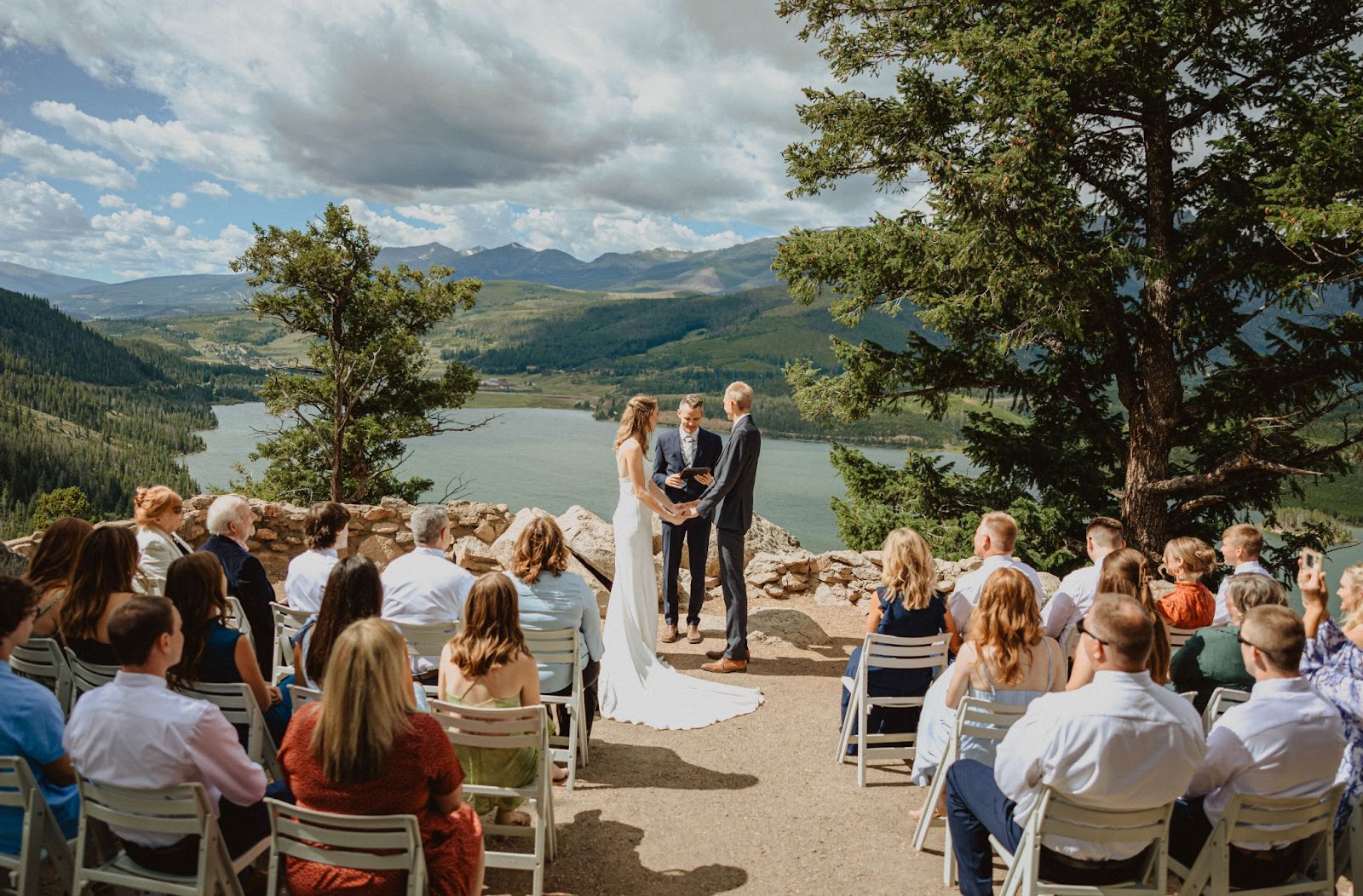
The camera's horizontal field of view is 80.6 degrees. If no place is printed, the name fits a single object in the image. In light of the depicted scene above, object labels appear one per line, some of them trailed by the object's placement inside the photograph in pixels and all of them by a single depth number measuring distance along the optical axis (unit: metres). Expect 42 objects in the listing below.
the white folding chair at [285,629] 4.45
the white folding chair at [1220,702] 3.53
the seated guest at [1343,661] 3.12
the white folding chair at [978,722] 3.43
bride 5.61
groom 6.14
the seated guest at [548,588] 4.26
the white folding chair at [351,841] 2.35
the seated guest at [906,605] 4.44
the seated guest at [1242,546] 4.67
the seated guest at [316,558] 4.52
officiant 6.72
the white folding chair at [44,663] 3.60
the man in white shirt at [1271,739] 2.76
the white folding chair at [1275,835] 2.74
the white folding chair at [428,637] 4.15
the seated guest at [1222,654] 3.47
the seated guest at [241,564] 4.53
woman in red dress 2.35
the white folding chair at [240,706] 3.18
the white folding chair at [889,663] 4.33
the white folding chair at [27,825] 2.55
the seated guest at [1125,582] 3.53
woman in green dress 3.28
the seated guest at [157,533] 5.02
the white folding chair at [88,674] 3.38
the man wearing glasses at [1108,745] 2.61
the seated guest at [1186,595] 4.57
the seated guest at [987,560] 4.61
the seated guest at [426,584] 4.27
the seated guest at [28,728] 2.64
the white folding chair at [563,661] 4.13
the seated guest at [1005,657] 3.53
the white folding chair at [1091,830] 2.66
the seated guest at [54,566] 3.76
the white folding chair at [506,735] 3.12
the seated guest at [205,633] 3.16
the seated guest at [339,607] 3.16
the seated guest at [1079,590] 4.67
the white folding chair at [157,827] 2.45
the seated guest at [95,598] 3.46
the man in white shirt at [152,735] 2.48
